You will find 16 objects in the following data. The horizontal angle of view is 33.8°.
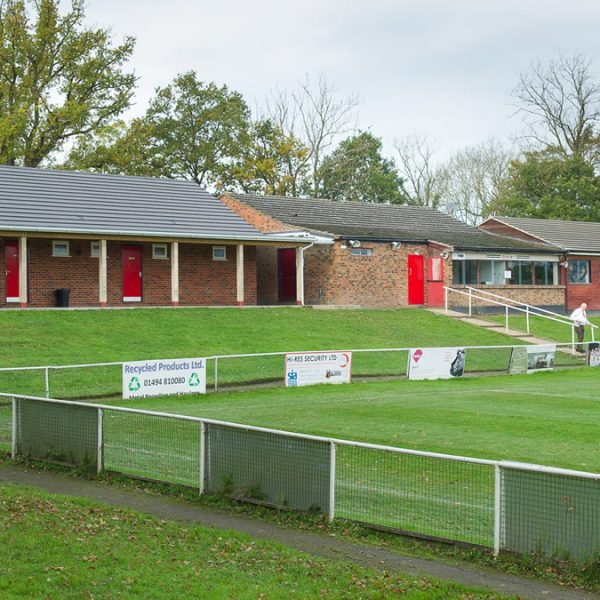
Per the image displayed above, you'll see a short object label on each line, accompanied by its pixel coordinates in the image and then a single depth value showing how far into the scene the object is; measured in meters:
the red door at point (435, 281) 43.16
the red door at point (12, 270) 34.84
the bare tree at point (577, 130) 77.19
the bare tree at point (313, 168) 71.00
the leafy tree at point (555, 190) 69.44
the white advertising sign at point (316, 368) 25.78
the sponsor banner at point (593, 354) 32.47
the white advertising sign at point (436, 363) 28.22
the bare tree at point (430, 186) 83.50
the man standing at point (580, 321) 34.84
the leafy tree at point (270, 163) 67.00
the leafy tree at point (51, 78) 53.69
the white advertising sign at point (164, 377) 22.36
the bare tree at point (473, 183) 83.44
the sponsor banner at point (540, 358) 30.67
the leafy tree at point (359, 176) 74.94
